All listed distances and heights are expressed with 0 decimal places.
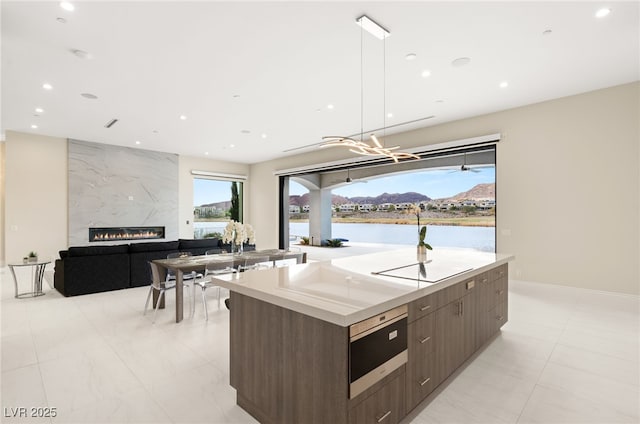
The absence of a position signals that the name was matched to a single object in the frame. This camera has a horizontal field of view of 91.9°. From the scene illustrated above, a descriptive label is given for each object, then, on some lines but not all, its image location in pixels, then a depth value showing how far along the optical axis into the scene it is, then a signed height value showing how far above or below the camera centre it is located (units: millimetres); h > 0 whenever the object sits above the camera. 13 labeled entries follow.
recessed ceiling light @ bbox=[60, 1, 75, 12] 2756 +1847
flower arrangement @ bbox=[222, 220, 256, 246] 4434 -331
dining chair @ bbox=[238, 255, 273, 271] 4305 -746
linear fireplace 8038 -634
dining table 3779 -712
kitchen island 1428 -706
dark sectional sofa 4895 -916
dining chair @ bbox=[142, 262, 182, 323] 3933 -960
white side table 4898 -1260
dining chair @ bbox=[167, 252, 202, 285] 4348 -947
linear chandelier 3143 +677
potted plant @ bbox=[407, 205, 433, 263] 2882 -355
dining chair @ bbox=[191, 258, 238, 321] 4070 -866
